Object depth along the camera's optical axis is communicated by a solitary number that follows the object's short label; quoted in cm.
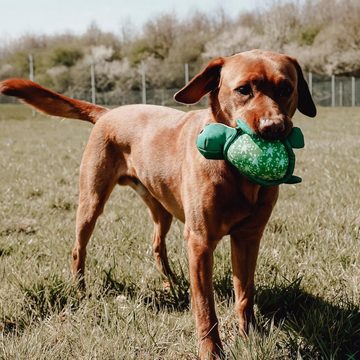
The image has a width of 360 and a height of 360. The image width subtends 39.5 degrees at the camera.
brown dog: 249
